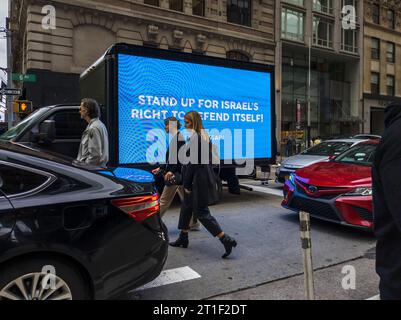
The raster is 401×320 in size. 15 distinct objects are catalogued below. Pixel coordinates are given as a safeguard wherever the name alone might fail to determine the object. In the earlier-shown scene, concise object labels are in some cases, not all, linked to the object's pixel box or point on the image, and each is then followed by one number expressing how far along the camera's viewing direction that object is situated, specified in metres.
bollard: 2.87
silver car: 9.66
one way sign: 12.92
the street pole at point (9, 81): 14.27
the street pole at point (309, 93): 30.01
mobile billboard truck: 6.71
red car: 5.27
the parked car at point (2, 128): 17.22
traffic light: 13.16
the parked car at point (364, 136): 13.42
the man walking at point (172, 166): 5.17
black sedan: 2.48
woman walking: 4.65
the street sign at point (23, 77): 12.92
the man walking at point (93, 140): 5.05
